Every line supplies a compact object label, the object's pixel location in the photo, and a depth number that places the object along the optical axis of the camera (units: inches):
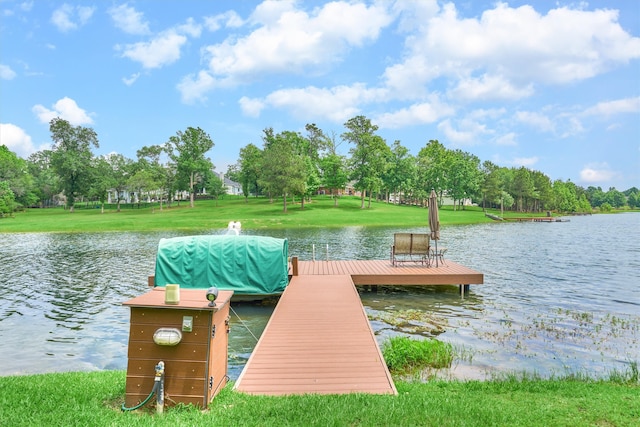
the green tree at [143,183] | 3196.4
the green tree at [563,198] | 4787.6
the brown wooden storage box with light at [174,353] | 232.5
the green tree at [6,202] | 2571.4
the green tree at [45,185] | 3690.2
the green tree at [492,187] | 3816.4
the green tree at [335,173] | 3122.5
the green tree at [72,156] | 3275.1
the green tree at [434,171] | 3750.0
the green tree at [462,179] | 3720.5
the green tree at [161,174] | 3383.4
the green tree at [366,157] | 3075.8
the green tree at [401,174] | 3693.4
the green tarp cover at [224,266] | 602.9
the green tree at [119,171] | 3361.2
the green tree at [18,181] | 3110.2
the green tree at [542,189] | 4306.1
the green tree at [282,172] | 2701.8
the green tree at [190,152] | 3371.1
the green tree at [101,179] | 3218.5
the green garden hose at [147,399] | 226.8
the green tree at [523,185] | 4115.7
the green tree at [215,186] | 3863.4
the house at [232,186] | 5277.1
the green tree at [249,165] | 3523.6
